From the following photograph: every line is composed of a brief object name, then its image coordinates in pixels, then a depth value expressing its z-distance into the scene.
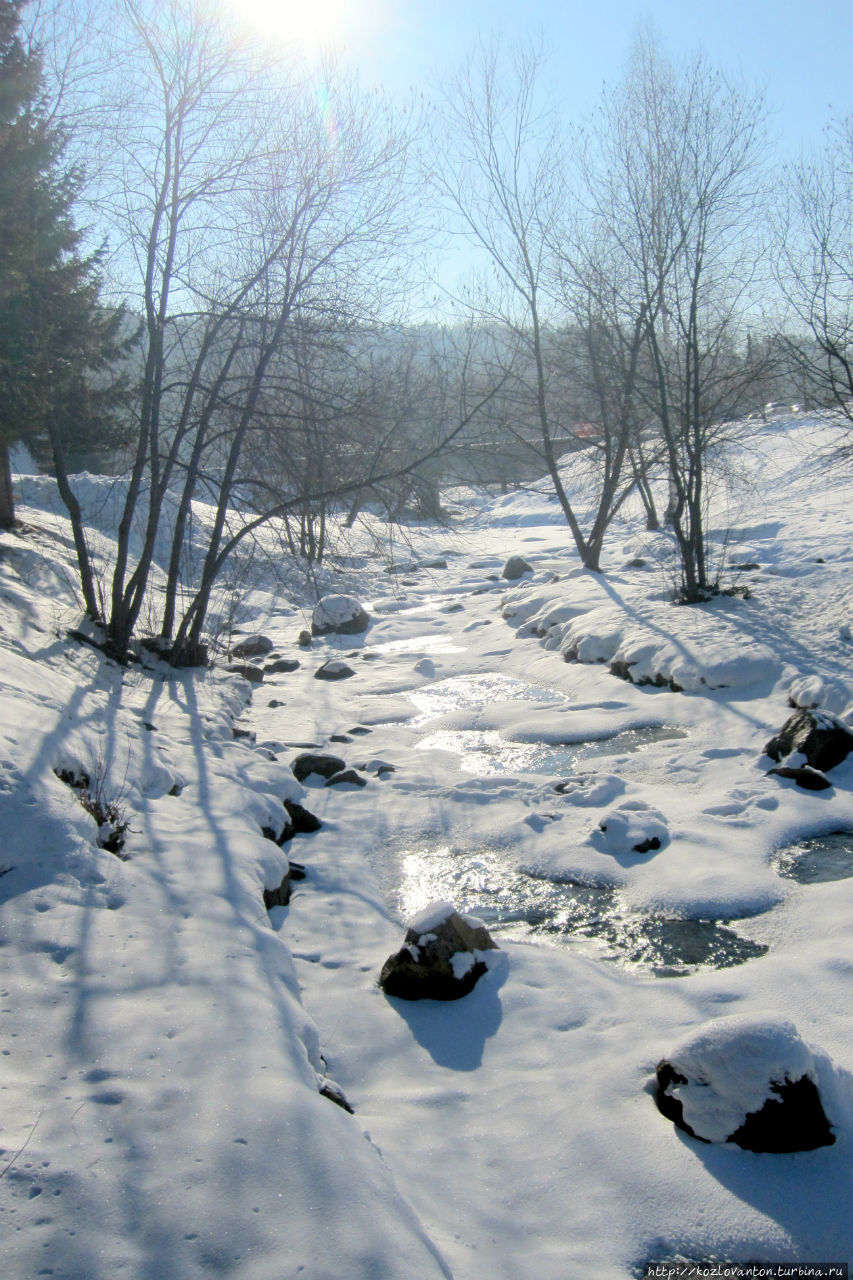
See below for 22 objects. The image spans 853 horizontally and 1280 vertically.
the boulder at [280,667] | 12.66
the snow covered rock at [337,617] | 15.46
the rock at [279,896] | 5.04
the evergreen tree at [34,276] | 8.66
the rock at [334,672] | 12.09
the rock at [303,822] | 6.46
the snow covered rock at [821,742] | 6.87
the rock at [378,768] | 7.72
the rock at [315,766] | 7.66
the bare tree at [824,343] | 10.42
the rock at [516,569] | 20.11
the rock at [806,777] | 6.60
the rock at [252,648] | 13.67
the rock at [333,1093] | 3.09
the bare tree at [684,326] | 11.76
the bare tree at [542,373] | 16.08
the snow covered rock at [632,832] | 5.85
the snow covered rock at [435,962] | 4.24
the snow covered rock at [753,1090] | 3.07
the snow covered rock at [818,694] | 7.96
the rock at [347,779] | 7.44
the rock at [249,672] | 11.77
